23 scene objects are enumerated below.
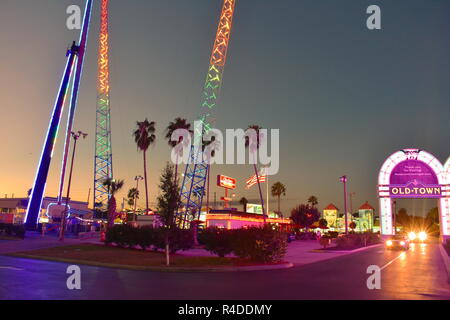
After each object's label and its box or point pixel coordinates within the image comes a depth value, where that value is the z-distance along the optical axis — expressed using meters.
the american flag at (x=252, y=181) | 89.11
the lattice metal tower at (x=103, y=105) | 99.43
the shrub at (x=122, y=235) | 31.95
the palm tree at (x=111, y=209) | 51.64
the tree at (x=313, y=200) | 163.12
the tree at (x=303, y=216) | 92.00
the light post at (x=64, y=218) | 40.41
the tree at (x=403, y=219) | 178.00
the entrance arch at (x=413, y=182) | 61.09
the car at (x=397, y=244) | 41.09
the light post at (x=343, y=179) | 49.44
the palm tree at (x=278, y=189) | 130.62
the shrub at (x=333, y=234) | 70.19
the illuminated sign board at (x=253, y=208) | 105.12
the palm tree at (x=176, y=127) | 65.31
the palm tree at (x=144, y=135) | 68.19
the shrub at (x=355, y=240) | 45.50
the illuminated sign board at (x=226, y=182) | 88.62
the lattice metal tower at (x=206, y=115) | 73.00
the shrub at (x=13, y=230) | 42.94
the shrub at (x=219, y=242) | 26.03
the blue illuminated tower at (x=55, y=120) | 54.78
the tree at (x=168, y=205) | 22.50
